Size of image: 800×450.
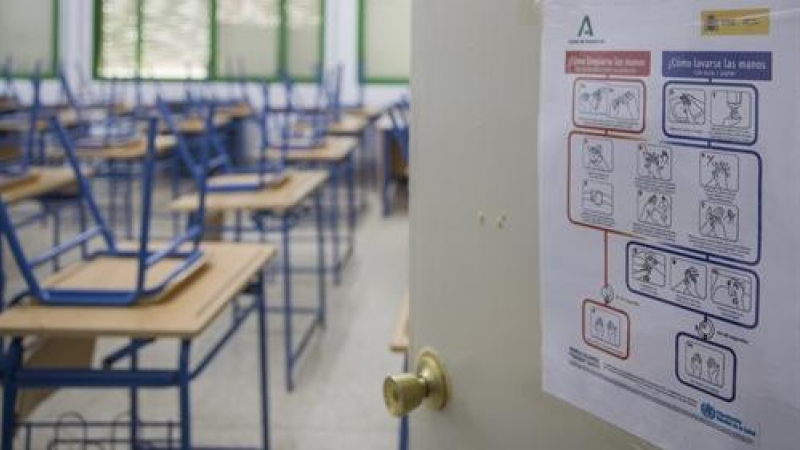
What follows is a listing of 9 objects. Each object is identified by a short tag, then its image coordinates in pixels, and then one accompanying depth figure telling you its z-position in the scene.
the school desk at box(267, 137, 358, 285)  4.34
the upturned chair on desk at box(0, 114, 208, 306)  1.72
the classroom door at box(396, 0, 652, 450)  0.77
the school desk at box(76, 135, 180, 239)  4.37
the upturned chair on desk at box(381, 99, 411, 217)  6.74
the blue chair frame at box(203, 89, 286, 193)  3.29
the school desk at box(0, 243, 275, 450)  1.65
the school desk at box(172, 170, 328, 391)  3.07
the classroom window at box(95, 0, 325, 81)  8.61
